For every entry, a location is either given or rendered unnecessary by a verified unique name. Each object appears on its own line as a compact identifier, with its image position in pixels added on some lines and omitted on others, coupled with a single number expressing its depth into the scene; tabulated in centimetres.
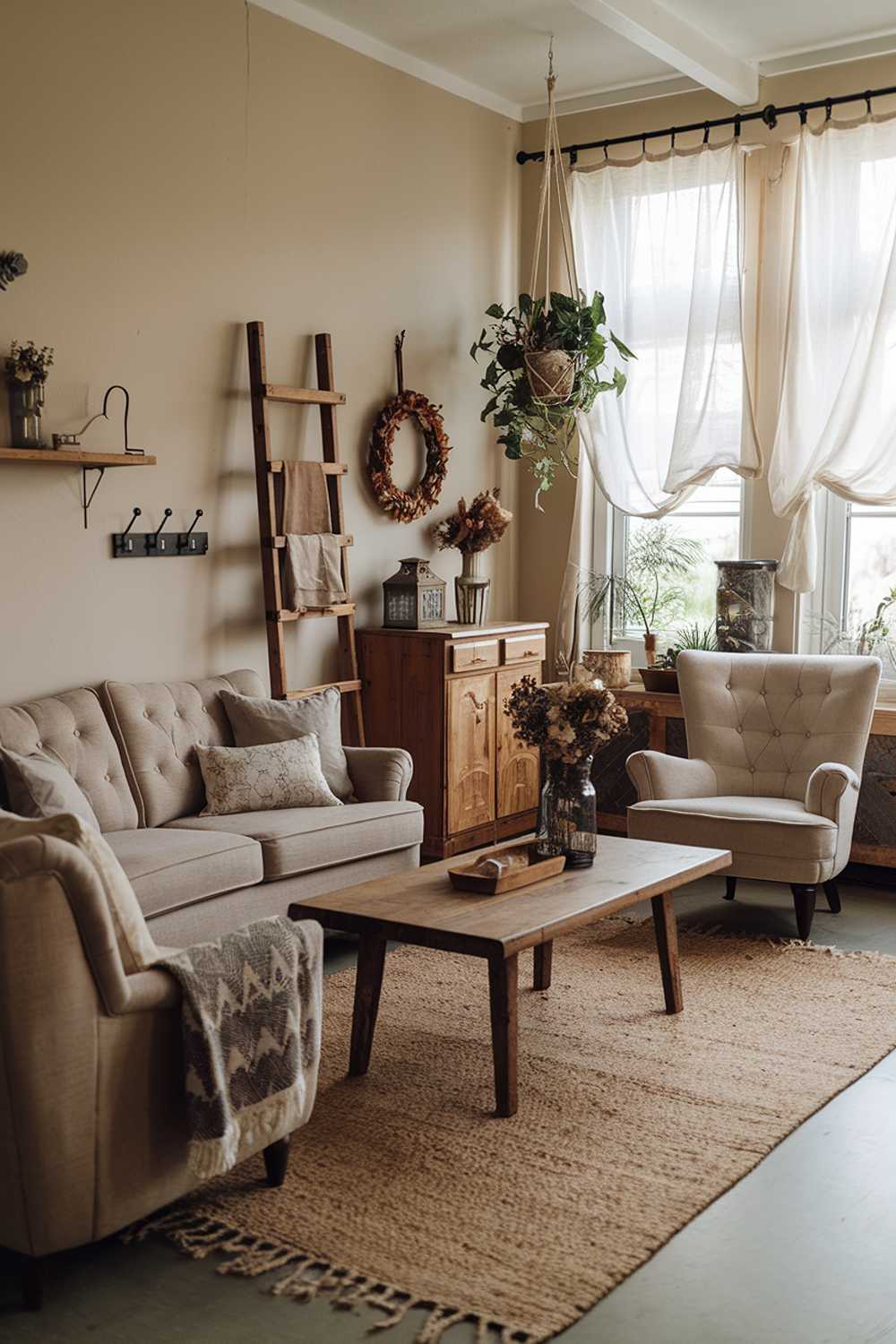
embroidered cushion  430
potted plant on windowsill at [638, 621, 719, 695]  572
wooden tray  339
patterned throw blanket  248
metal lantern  544
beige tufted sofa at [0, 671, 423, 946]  373
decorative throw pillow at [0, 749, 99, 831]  357
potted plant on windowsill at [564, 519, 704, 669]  609
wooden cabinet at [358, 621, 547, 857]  531
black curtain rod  538
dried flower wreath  554
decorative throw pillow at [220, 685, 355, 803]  455
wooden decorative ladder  486
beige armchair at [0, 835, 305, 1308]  226
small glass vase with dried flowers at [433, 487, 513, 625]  583
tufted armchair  455
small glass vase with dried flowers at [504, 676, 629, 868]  363
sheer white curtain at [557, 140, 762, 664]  571
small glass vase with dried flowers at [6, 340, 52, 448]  404
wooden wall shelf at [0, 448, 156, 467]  399
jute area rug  247
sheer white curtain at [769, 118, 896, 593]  530
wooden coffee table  306
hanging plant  563
